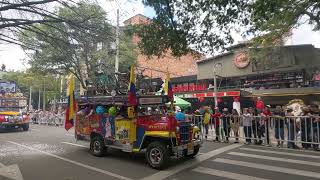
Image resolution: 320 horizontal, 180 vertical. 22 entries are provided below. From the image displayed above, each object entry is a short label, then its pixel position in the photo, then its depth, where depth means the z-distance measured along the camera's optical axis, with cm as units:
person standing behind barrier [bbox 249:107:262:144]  861
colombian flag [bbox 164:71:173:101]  710
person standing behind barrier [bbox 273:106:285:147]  817
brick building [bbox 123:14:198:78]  2608
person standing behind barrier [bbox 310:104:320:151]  752
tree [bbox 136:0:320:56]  515
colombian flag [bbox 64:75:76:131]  788
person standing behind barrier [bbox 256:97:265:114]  913
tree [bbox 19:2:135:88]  524
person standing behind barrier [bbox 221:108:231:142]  925
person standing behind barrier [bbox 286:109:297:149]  798
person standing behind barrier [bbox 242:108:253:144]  876
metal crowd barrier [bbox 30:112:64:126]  1917
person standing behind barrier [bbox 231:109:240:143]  907
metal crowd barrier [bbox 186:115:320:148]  773
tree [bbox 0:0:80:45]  469
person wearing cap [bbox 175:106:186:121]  659
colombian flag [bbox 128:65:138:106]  628
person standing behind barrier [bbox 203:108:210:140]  965
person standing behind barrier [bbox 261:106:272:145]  843
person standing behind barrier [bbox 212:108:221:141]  944
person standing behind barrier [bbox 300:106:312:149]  771
